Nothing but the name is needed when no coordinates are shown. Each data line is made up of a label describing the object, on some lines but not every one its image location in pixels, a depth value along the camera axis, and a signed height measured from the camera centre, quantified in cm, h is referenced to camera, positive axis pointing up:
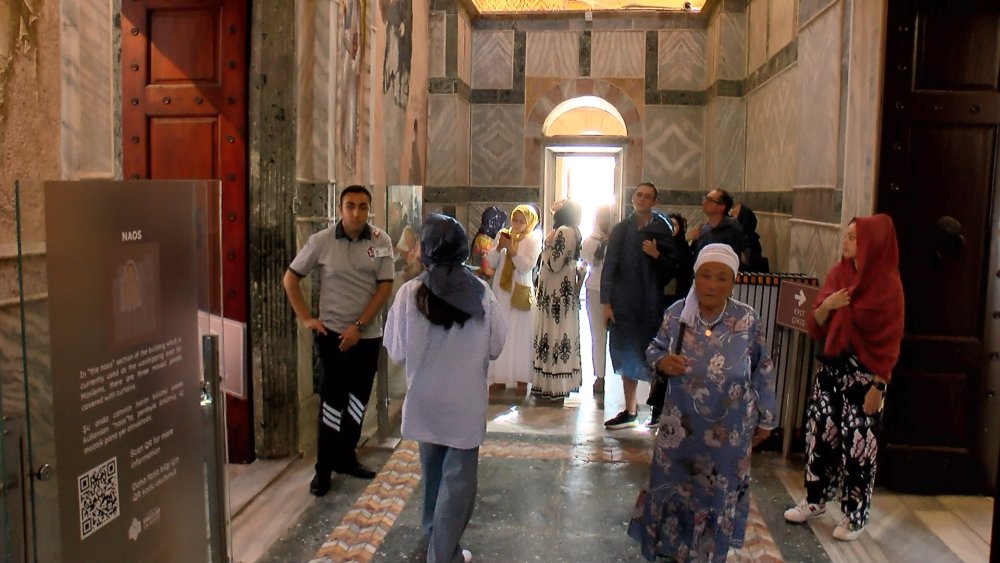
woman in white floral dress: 628 -76
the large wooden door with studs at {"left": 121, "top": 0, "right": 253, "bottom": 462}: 474 +64
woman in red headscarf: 383 -70
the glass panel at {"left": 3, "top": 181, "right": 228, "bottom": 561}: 161 -35
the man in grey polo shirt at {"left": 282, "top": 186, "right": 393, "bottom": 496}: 445 -52
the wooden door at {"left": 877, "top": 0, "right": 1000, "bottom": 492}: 451 +0
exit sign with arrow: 496 -55
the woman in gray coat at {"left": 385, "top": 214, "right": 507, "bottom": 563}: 330 -60
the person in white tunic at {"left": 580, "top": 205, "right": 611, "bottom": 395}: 638 -55
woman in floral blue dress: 322 -79
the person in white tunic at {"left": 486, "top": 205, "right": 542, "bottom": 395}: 644 -62
